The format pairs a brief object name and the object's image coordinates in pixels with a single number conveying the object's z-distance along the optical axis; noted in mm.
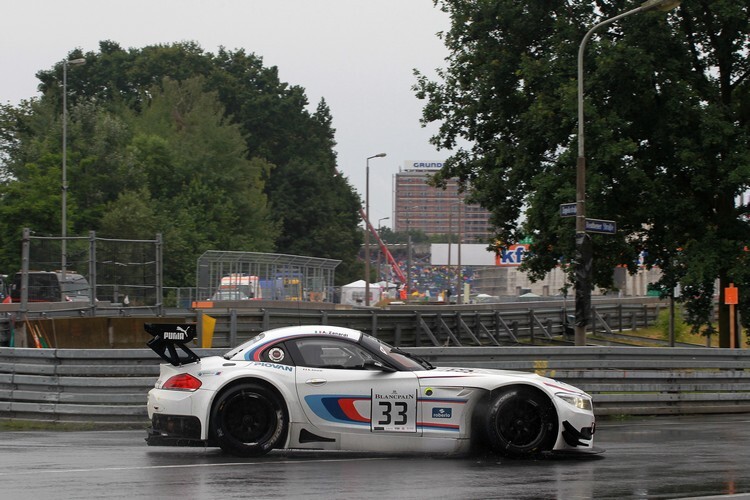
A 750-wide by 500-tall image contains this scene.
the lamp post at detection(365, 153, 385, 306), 60412
